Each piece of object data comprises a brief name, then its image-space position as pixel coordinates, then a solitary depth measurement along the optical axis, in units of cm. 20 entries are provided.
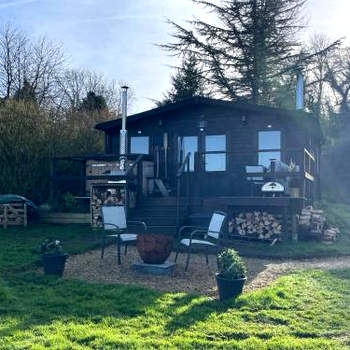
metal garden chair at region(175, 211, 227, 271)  700
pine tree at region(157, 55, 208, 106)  2248
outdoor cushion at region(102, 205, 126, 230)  808
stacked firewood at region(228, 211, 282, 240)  992
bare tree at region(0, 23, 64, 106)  2234
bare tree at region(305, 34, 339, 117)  2373
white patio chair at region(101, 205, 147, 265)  803
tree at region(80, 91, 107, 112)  2420
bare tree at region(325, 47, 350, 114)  2745
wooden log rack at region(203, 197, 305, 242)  977
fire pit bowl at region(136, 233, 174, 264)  666
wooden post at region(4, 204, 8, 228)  1144
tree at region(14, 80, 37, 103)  2047
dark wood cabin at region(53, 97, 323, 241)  1112
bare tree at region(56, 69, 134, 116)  2633
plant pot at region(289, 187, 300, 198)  1046
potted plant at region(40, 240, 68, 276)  615
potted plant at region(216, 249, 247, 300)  508
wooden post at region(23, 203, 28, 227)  1170
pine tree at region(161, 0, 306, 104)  2144
